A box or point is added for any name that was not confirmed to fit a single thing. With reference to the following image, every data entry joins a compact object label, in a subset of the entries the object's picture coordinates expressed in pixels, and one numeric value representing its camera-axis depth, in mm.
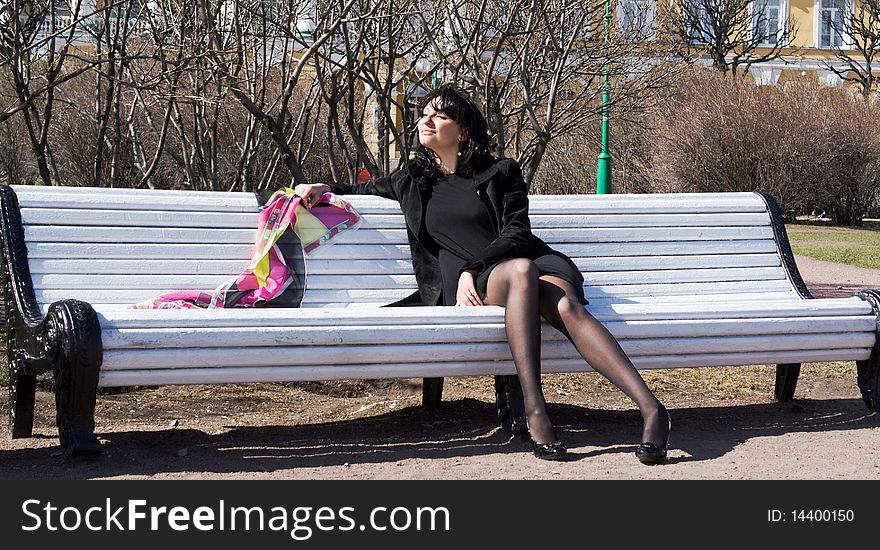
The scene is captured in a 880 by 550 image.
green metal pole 19047
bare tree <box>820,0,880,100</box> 31938
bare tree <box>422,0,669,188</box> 7078
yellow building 34969
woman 4211
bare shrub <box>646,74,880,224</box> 19359
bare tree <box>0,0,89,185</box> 5516
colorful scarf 4652
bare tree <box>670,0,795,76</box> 29781
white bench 3926
